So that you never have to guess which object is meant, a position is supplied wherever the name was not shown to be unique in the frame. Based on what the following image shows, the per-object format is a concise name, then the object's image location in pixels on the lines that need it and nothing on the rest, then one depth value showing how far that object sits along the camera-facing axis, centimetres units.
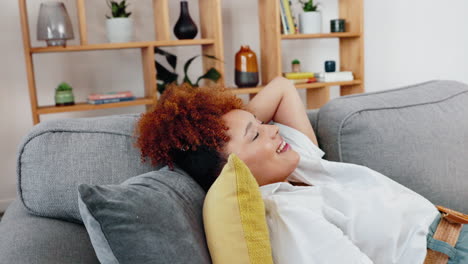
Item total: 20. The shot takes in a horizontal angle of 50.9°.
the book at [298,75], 312
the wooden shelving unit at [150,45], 255
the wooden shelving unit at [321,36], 301
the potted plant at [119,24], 273
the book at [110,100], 269
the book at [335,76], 317
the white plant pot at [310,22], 311
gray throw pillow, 79
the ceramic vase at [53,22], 252
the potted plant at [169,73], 283
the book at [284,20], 305
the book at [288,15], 306
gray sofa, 104
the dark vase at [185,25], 286
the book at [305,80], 314
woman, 115
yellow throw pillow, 89
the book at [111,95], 270
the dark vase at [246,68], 300
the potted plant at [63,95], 268
